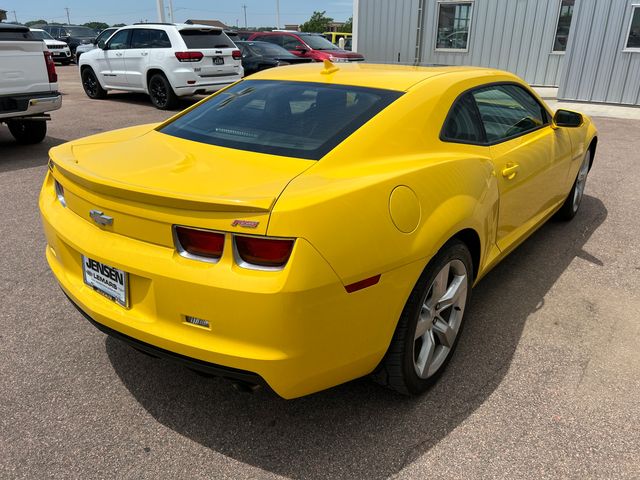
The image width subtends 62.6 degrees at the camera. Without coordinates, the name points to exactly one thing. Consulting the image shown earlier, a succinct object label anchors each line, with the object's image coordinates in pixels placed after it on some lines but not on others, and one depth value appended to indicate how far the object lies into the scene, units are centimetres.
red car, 1463
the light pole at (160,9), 2206
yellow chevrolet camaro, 189
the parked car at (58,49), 2345
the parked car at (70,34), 2698
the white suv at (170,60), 1091
